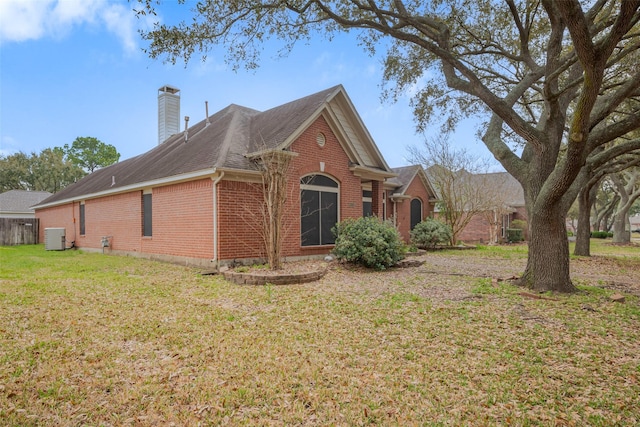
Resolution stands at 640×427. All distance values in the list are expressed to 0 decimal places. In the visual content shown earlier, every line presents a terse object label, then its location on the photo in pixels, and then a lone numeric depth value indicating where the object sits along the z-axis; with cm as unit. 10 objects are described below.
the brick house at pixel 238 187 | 1095
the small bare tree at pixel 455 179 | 2072
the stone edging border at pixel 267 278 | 870
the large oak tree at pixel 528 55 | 622
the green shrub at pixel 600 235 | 3603
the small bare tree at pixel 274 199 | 953
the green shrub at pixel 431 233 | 1930
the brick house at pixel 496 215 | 2407
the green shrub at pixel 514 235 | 2758
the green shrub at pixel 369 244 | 1103
